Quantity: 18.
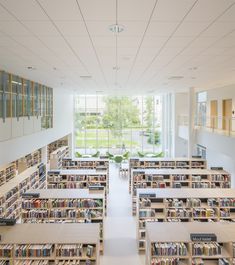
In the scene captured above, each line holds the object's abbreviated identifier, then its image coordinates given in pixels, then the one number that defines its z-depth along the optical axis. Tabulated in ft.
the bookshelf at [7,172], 29.45
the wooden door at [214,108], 42.39
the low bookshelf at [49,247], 14.13
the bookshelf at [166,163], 34.70
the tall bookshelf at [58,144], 49.83
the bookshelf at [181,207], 20.64
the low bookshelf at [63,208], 20.38
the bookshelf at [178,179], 28.91
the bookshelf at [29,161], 34.28
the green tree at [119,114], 62.48
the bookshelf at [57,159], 39.56
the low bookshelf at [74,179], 29.25
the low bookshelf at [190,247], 14.38
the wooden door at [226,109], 38.61
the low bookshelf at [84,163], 35.84
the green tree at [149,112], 62.34
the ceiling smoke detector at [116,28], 10.42
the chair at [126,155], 54.88
